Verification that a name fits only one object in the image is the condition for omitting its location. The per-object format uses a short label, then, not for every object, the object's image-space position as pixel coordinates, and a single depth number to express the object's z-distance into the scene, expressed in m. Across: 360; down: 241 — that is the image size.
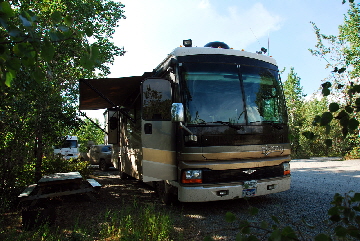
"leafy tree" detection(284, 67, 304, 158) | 38.38
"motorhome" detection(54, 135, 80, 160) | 23.49
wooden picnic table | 6.30
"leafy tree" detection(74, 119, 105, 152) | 42.31
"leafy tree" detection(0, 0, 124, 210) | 1.66
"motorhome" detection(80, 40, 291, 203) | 5.40
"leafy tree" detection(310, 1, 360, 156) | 1.60
